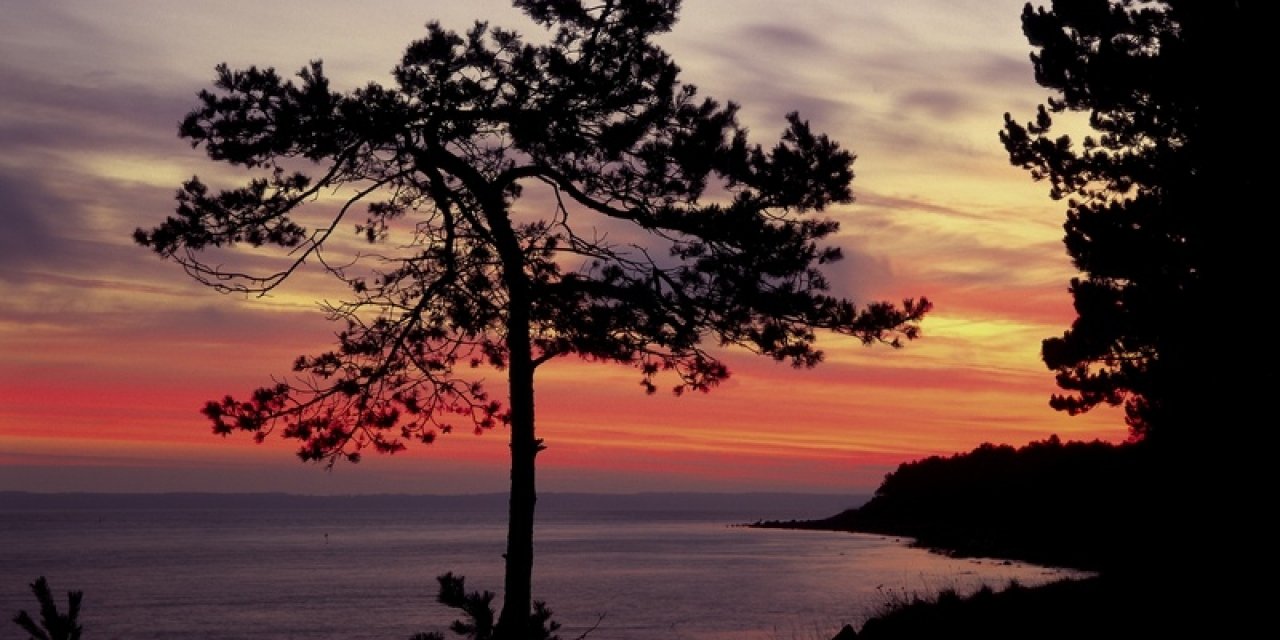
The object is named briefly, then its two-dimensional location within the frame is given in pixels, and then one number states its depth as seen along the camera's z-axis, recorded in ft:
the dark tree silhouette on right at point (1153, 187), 74.18
